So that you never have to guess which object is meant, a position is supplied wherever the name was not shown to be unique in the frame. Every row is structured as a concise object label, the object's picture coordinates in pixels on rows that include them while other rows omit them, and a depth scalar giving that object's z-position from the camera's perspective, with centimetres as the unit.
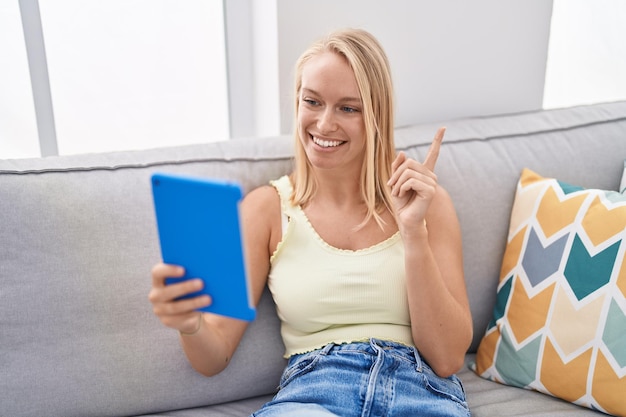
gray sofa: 122
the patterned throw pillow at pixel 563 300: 127
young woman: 117
